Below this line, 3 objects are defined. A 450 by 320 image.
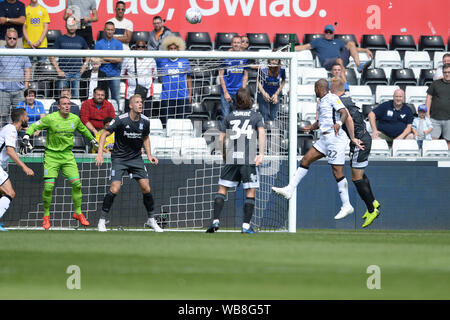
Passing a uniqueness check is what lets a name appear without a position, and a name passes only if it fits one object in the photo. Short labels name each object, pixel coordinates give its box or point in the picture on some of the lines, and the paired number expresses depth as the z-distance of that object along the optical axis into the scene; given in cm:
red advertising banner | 2012
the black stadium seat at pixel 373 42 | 2017
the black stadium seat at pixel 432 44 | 2025
